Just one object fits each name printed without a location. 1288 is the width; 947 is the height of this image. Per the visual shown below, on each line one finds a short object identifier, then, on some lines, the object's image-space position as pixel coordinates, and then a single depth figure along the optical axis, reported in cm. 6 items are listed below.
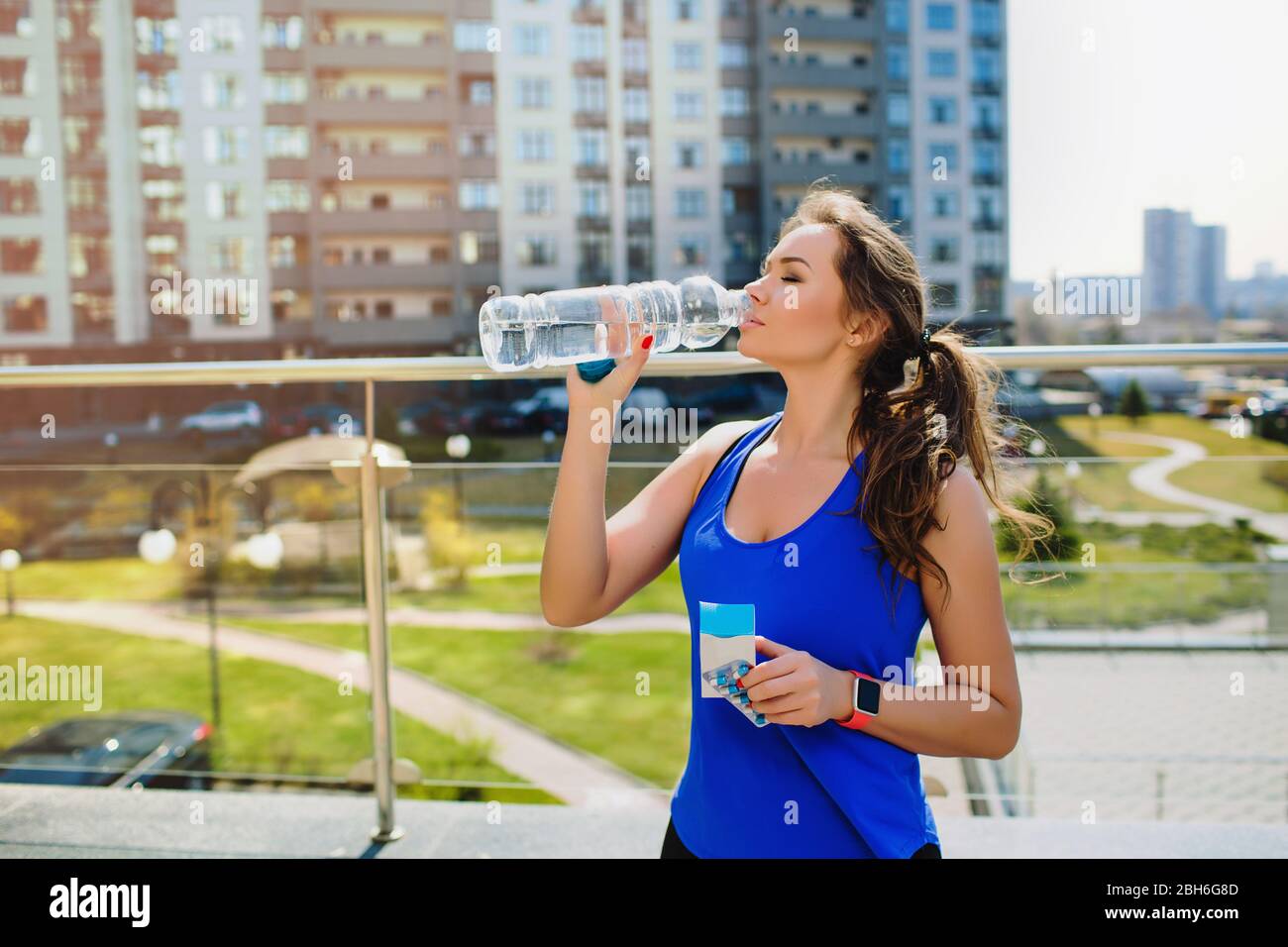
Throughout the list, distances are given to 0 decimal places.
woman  140
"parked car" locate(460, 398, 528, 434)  2709
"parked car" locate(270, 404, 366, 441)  3177
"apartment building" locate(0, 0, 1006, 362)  5062
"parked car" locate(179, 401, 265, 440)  2769
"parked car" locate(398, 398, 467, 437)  3534
